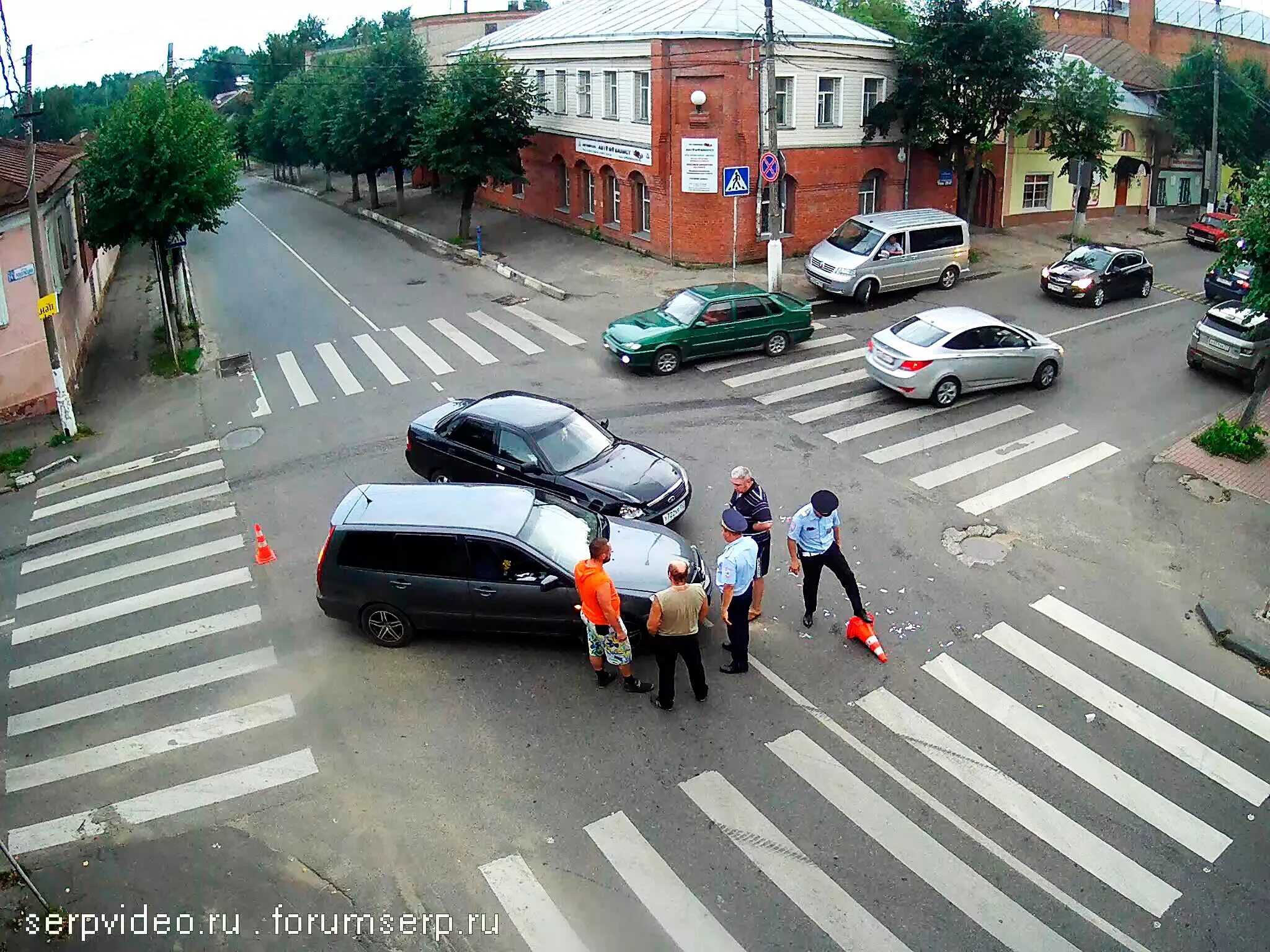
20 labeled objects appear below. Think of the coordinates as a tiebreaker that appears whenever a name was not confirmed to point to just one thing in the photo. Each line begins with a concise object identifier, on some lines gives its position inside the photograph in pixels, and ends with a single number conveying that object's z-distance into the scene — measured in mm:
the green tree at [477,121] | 31078
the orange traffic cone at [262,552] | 12148
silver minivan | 23500
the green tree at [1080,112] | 30281
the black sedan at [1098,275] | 23781
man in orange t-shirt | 8625
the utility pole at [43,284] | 16094
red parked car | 32438
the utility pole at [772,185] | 22531
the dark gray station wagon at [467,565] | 9703
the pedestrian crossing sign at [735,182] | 23594
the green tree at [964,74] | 27391
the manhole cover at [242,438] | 16594
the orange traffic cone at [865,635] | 10039
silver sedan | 16844
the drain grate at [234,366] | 20625
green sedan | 18844
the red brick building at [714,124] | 27000
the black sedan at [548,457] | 12234
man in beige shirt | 8430
